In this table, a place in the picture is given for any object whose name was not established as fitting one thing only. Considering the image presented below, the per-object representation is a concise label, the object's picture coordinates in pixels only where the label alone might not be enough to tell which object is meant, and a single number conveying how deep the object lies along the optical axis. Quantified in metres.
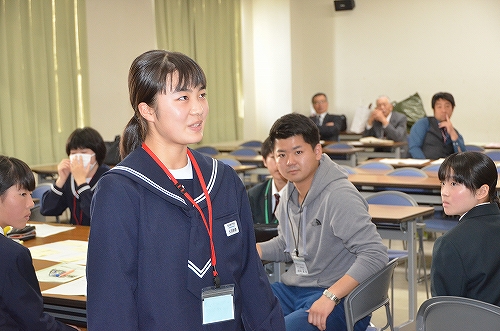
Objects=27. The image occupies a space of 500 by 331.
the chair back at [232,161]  7.19
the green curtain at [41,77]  7.73
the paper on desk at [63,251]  2.93
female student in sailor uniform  1.46
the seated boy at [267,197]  3.76
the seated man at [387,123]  9.39
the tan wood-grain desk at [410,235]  3.76
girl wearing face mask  3.84
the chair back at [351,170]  5.74
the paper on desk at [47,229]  3.51
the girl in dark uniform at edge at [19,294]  2.14
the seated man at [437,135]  7.10
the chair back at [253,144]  9.68
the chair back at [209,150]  8.62
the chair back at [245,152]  8.42
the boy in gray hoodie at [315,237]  2.53
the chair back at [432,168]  5.96
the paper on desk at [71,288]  2.40
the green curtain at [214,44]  9.93
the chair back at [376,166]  6.11
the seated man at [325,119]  10.43
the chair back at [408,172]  5.45
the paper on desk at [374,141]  8.84
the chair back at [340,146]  8.32
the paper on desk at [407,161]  6.44
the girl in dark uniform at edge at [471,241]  2.38
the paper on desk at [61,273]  2.60
